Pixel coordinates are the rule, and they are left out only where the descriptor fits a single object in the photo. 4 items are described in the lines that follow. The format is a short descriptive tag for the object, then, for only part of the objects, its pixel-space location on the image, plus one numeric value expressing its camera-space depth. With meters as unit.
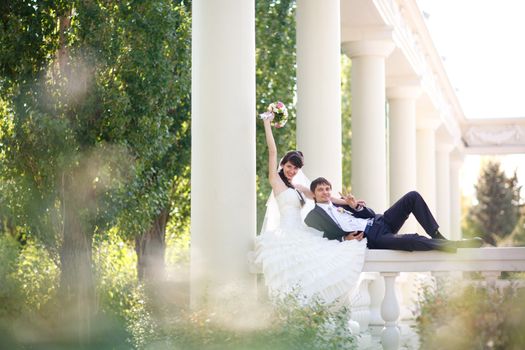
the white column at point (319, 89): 25.31
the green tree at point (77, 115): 24.83
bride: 19.36
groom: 19.80
